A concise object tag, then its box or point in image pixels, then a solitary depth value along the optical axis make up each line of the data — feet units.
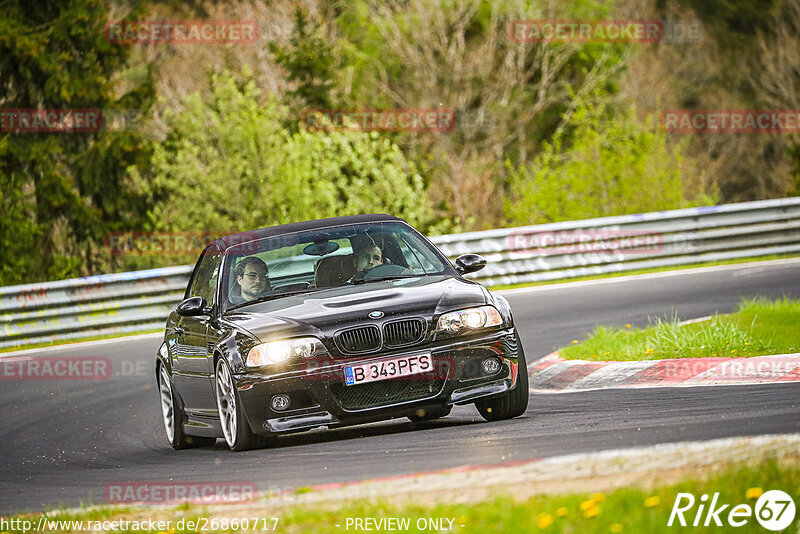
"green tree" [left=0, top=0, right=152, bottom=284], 223.51
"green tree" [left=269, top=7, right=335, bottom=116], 262.47
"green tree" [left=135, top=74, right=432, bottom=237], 203.51
